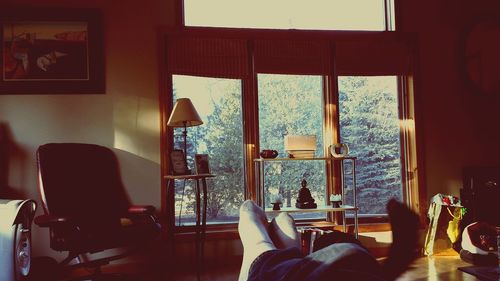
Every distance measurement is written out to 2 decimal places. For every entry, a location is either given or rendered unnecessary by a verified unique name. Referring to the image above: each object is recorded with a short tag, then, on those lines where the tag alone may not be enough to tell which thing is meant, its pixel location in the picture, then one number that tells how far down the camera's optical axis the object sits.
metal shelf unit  4.03
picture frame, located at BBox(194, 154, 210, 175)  3.83
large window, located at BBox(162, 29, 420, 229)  4.27
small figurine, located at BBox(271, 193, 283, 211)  4.09
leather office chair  3.05
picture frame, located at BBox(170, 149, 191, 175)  3.78
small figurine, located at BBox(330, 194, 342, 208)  4.14
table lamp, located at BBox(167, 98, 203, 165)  3.72
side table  3.67
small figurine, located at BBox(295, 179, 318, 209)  4.08
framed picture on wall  3.94
